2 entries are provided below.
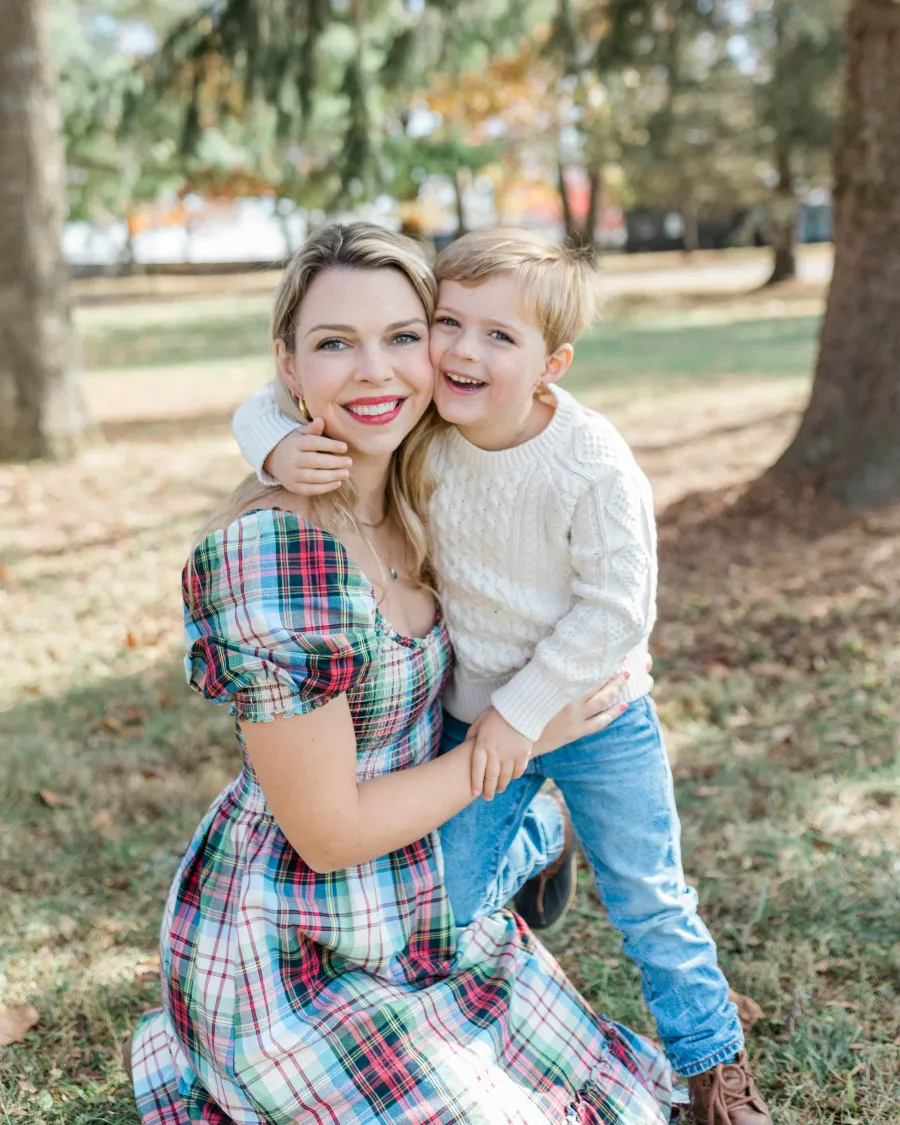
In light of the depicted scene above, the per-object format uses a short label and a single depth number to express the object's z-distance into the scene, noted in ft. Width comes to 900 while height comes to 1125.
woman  6.14
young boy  6.86
